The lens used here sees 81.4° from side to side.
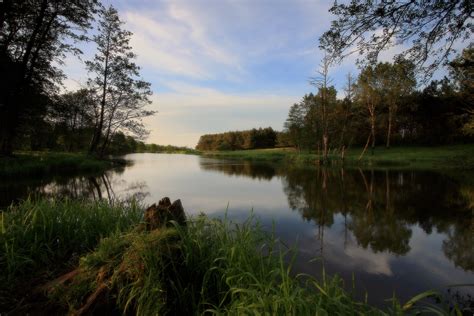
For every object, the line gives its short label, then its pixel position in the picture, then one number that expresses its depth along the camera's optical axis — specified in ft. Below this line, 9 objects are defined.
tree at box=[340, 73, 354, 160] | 113.12
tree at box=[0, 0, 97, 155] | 45.44
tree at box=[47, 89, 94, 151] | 61.72
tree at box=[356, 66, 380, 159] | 124.21
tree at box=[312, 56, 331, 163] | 104.83
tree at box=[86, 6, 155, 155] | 81.97
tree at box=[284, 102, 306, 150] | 150.47
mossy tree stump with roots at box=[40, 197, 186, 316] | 9.10
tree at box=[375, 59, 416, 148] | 121.61
